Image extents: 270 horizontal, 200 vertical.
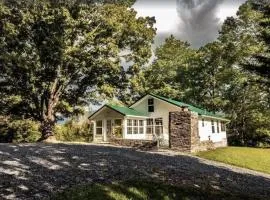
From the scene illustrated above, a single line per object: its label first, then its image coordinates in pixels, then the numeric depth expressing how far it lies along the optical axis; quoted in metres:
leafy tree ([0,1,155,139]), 19.46
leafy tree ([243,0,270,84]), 10.41
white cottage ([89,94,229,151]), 21.56
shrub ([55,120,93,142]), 22.61
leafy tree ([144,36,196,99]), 28.39
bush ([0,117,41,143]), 21.73
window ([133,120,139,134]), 22.26
